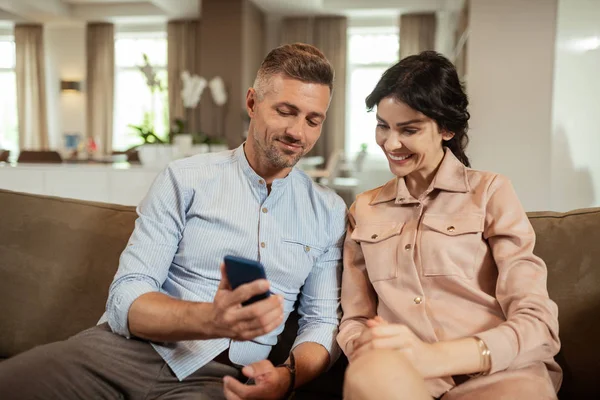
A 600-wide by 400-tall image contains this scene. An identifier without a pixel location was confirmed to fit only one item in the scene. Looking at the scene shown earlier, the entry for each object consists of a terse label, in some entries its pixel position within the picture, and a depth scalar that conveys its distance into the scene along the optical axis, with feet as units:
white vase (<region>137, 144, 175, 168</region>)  12.12
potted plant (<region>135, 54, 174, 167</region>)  12.15
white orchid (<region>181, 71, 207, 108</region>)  21.72
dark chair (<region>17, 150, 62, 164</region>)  15.66
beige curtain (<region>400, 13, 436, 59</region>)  28.58
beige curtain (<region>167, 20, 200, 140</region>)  30.58
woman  3.71
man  3.99
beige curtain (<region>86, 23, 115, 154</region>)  31.81
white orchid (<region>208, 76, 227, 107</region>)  25.95
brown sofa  5.03
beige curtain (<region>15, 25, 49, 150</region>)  32.40
